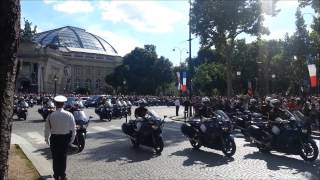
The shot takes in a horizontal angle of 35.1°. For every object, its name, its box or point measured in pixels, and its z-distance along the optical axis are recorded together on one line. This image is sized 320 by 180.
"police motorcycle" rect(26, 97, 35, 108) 64.02
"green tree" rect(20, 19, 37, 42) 93.86
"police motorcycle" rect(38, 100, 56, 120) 30.63
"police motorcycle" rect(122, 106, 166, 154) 14.95
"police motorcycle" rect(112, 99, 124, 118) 35.97
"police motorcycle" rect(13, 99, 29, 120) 33.12
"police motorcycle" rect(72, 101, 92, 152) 15.45
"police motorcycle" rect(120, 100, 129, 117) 36.29
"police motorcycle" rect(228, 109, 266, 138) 16.89
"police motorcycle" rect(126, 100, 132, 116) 37.03
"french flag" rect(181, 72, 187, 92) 39.34
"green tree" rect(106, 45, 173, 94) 107.88
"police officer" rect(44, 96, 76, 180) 9.23
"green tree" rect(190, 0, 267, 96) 41.06
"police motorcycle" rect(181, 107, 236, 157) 14.42
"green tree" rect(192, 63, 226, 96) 80.62
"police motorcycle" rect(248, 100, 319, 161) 13.52
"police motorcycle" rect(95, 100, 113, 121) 33.21
